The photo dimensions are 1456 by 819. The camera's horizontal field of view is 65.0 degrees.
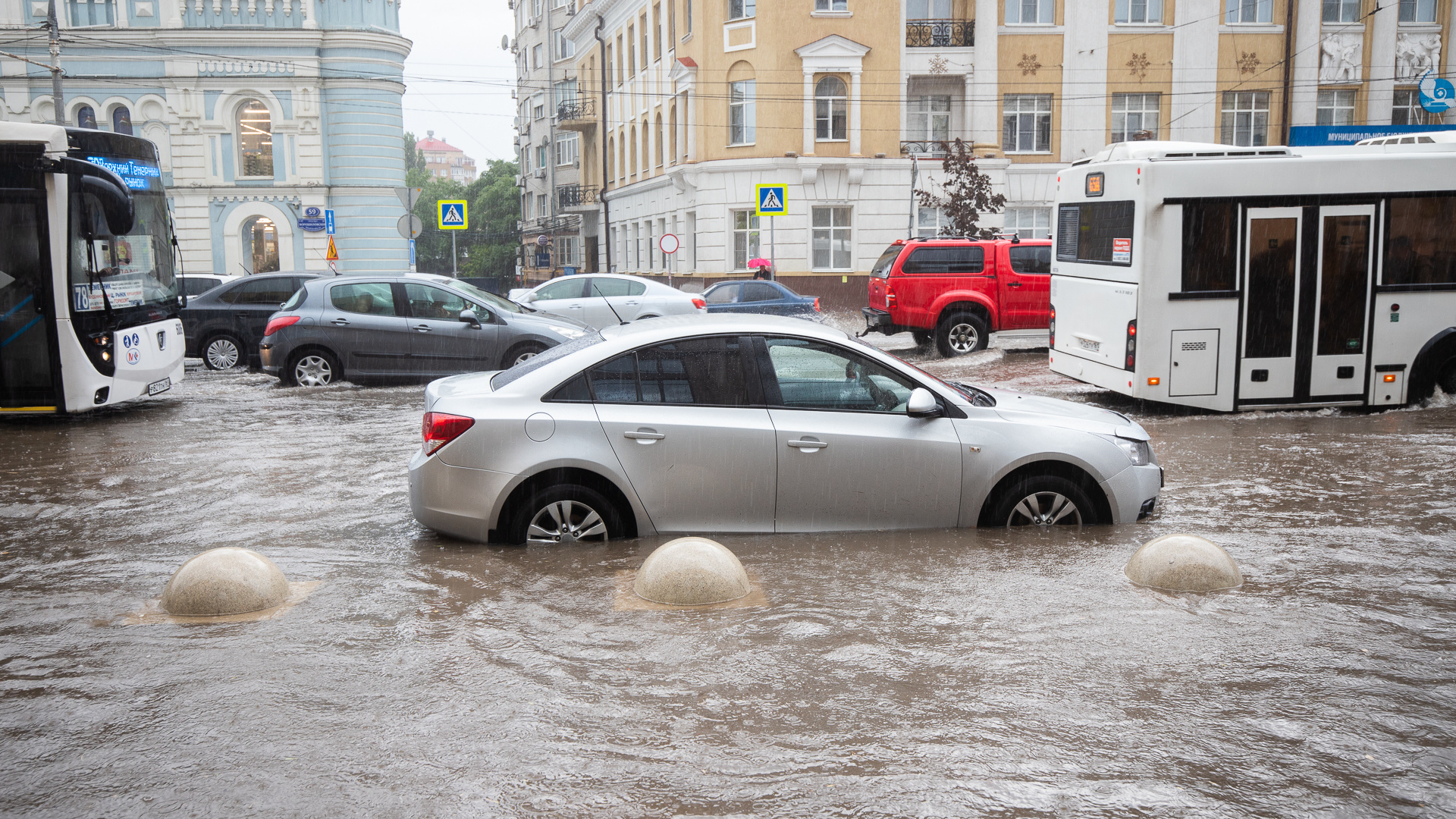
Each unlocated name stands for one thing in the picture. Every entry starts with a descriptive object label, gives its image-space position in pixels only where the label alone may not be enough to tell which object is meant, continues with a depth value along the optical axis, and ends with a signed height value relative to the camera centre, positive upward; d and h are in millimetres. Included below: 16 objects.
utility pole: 24186 +4492
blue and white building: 33469 +5230
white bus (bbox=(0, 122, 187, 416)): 11906 +105
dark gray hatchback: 15211 -718
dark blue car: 22859 -437
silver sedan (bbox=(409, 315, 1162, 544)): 6305 -951
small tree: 30547 +2111
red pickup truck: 19344 -222
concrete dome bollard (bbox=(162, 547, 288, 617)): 5590 -1499
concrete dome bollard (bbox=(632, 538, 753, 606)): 5570 -1458
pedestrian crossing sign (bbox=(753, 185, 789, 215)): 24438 +1641
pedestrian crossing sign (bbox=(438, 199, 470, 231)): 26766 +1500
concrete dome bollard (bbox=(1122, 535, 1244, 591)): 5781 -1488
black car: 18734 -564
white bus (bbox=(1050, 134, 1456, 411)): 11602 -20
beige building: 33719 +5456
